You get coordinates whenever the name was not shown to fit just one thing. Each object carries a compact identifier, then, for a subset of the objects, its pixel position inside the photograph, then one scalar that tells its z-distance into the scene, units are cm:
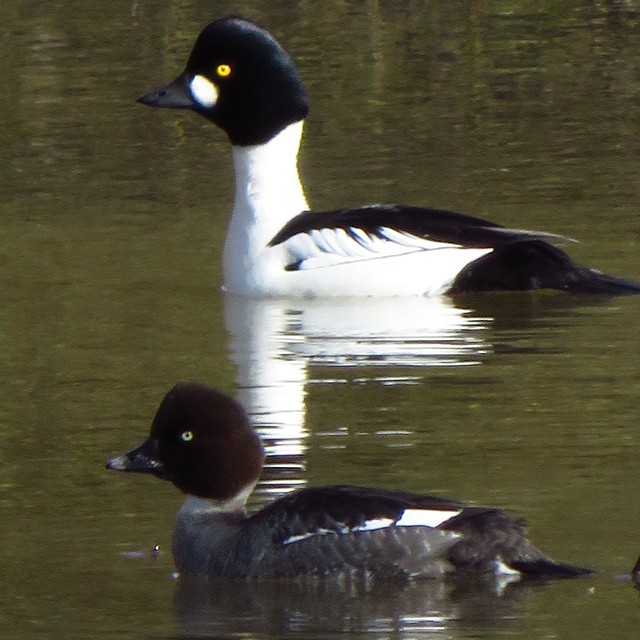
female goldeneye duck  1440
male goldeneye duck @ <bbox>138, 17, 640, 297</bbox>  2430
